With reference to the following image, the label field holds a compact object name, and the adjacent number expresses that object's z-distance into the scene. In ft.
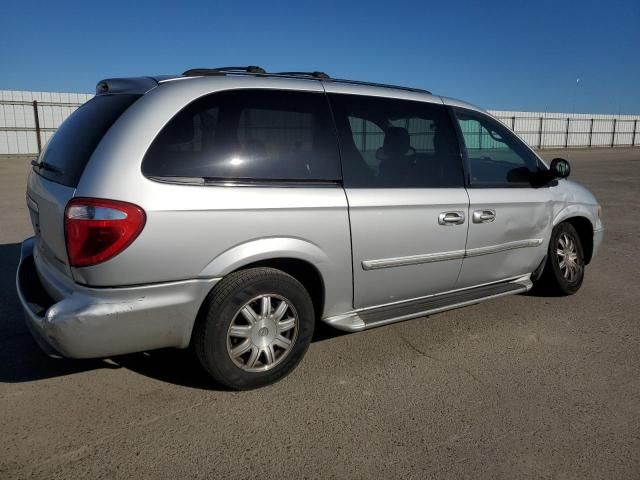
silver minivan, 8.22
